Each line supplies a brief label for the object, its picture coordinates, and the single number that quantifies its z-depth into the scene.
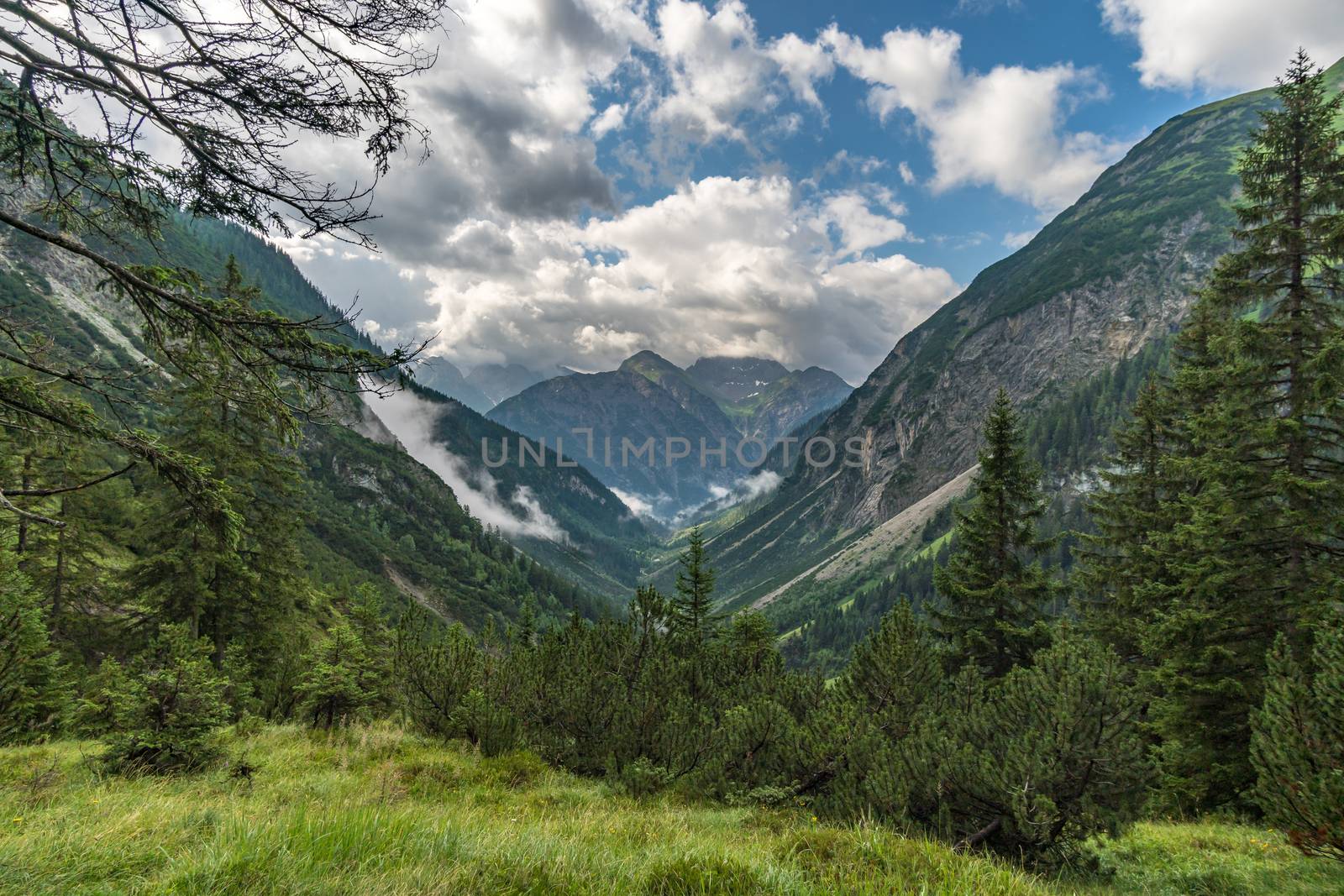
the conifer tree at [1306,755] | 6.33
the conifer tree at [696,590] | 24.16
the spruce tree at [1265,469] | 11.74
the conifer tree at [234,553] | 16.88
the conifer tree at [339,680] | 12.59
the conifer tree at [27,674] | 10.72
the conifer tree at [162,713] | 8.48
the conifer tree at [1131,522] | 17.48
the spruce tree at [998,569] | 17.11
